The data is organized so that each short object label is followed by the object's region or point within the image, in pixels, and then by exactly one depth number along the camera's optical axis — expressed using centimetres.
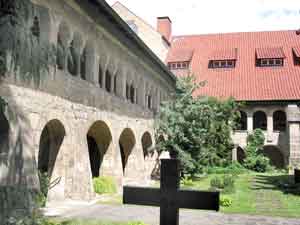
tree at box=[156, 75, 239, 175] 1820
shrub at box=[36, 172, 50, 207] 914
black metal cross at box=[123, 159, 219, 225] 347
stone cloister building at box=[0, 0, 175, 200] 328
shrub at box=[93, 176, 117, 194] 1302
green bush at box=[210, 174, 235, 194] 1432
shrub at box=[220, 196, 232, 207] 1131
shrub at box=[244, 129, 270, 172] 2559
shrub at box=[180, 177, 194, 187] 1683
